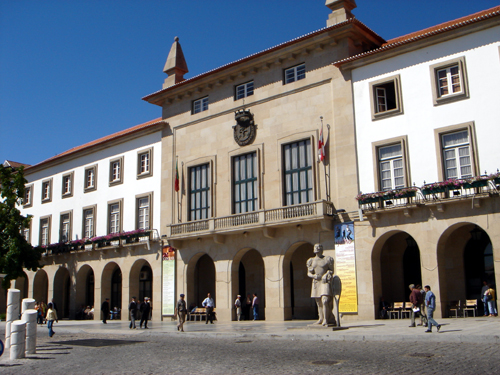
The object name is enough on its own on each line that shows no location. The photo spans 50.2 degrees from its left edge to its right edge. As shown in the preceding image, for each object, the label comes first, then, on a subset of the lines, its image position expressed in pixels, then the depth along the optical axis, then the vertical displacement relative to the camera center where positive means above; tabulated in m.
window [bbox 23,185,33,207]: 45.59 +7.84
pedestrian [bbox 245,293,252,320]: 30.02 -1.37
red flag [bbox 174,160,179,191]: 33.03 +6.46
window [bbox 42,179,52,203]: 43.81 +7.98
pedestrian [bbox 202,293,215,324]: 28.46 -1.21
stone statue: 18.97 -0.11
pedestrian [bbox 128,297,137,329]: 25.19 -1.20
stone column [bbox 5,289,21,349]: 16.00 -0.52
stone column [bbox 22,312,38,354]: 15.20 -1.16
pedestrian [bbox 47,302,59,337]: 21.52 -1.18
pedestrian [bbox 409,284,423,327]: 18.86 -0.80
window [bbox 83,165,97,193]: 39.88 +8.08
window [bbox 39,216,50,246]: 43.16 +4.64
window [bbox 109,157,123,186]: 37.84 +8.17
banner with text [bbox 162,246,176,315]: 32.41 +0.30
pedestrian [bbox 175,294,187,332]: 22.88 -1.24
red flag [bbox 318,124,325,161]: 26.70 +6.59
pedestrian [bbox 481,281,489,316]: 22.31 -0.92
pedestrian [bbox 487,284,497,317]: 21.95 -1.09
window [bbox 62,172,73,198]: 41.84 +8.03
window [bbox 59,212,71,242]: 41.12 +4.62
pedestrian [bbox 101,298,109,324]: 31.09 -1.28
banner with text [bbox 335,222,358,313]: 24.97 +0.74
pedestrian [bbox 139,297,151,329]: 25.44 -1.14
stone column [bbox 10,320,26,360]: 14.40 -1.34
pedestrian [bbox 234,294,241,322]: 28.98 -1.17
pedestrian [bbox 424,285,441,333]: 16.55 -0.91
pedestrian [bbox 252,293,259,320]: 28.81 -1.29
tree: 38.22 +4.14
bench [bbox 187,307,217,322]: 30.86 -1.75
